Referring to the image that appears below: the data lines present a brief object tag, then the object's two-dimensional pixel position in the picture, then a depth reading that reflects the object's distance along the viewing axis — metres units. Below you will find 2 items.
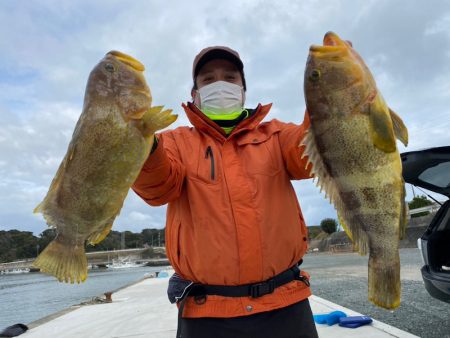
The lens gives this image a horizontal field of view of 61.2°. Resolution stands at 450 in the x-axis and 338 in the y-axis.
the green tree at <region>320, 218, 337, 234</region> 71.94
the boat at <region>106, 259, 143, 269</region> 117.07
